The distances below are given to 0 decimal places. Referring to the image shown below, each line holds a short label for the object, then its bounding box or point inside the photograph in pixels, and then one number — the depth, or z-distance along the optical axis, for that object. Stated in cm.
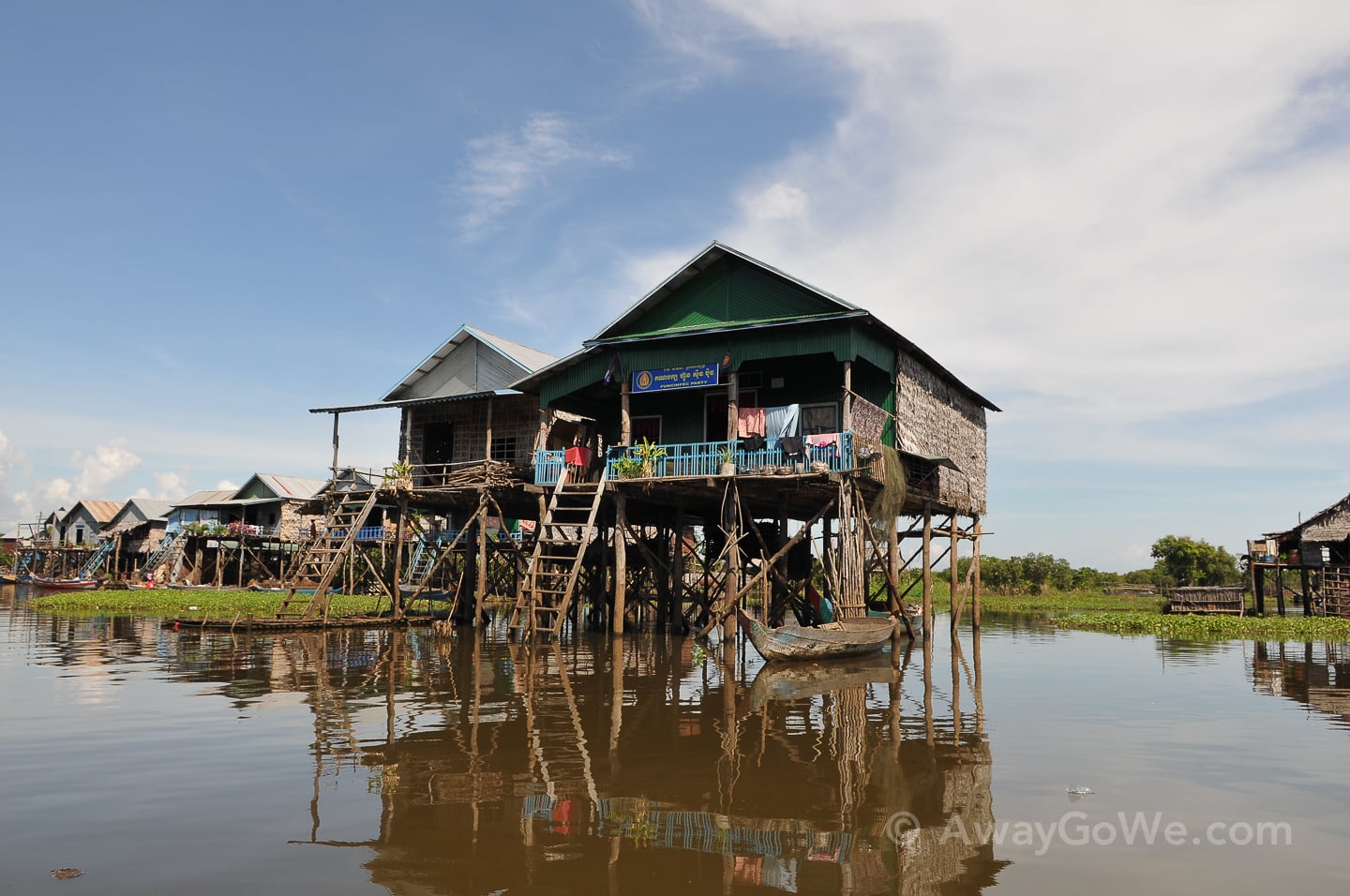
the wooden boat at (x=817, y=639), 1513
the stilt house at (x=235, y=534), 4678
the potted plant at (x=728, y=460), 1830
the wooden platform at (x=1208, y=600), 3475
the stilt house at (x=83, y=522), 5772
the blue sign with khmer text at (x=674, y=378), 1955
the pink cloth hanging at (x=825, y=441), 1784
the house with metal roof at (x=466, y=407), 2533
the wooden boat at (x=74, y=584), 4609
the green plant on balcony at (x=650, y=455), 1934
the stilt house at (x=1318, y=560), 3266
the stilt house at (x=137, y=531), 5378
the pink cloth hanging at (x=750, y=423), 1917
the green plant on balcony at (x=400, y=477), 2337
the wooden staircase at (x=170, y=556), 4756
